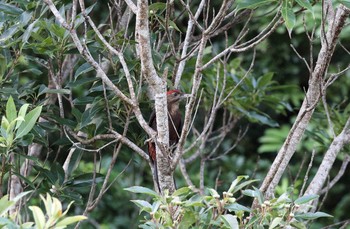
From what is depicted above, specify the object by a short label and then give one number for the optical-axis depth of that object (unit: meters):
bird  10.77
